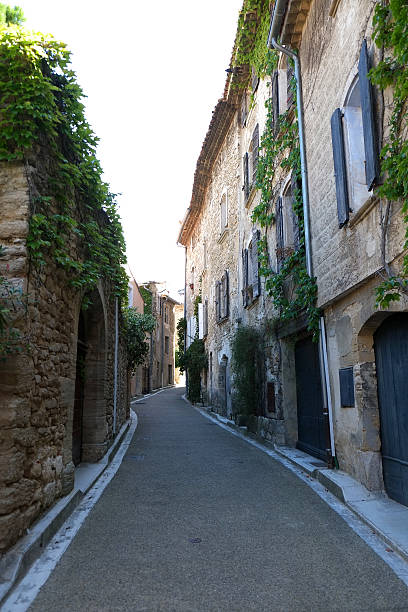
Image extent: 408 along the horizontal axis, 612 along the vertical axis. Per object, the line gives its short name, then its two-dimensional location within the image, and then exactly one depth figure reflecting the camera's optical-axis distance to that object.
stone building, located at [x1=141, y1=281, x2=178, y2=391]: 28.95
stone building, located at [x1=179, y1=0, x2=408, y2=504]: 4.57
